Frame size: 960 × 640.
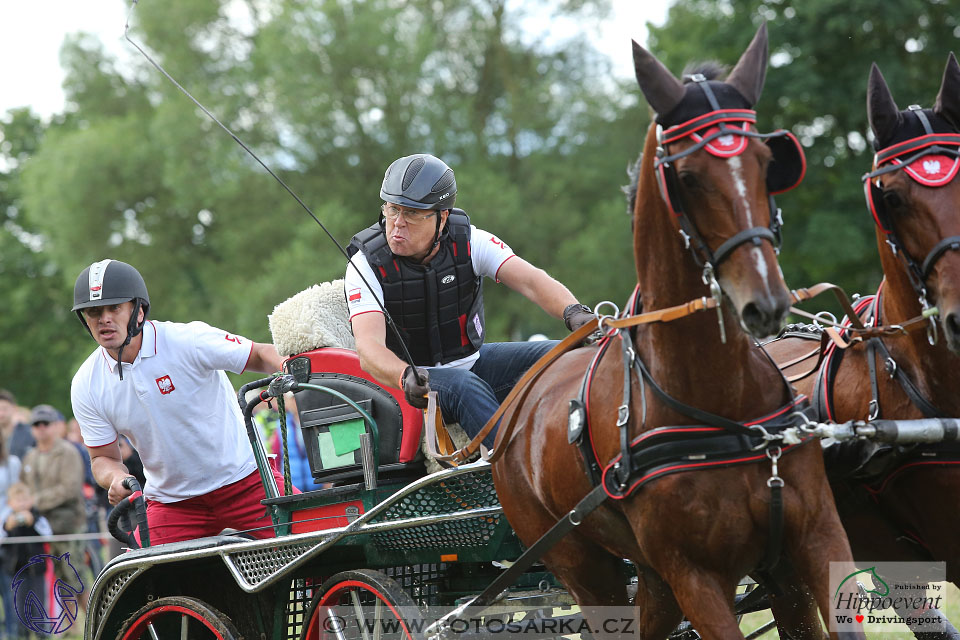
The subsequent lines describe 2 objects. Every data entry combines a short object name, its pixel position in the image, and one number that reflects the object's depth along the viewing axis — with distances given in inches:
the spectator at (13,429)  792.3
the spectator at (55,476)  770.8
